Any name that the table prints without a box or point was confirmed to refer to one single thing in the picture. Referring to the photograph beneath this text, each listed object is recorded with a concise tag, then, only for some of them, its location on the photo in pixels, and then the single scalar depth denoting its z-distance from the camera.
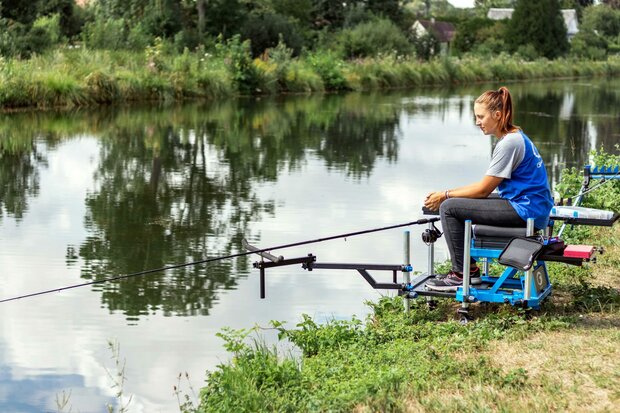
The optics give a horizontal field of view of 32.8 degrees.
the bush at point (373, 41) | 49.62
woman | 6.96
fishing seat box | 6.94
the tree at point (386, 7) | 67.12
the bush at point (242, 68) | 34.06
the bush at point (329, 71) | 39.38
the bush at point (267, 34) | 45.19
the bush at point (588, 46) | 75.69
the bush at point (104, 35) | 33.34
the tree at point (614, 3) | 127.86
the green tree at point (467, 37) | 72.69
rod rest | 6.44
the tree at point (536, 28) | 68.50
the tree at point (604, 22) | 104.01
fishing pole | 6.54
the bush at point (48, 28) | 31.83
